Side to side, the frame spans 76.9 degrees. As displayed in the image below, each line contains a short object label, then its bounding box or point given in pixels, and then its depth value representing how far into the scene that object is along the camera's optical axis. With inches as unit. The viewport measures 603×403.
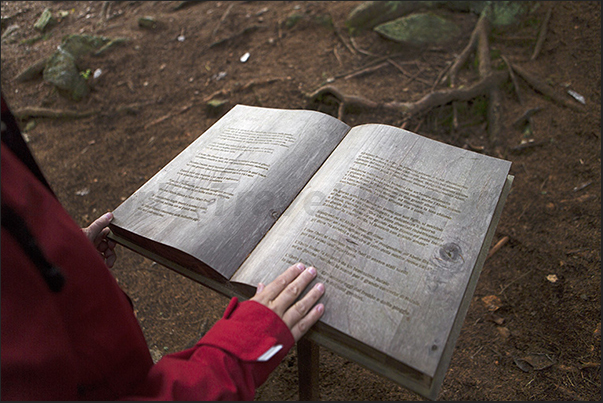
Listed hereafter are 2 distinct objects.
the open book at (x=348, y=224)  45.1
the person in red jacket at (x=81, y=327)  30.0
